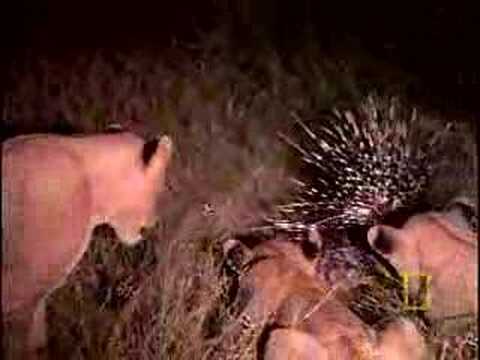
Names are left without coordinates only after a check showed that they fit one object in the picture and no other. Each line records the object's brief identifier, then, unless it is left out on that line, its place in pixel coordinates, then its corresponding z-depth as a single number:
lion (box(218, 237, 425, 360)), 3.97
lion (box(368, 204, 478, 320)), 4.05
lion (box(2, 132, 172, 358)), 3.93
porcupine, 4.41
